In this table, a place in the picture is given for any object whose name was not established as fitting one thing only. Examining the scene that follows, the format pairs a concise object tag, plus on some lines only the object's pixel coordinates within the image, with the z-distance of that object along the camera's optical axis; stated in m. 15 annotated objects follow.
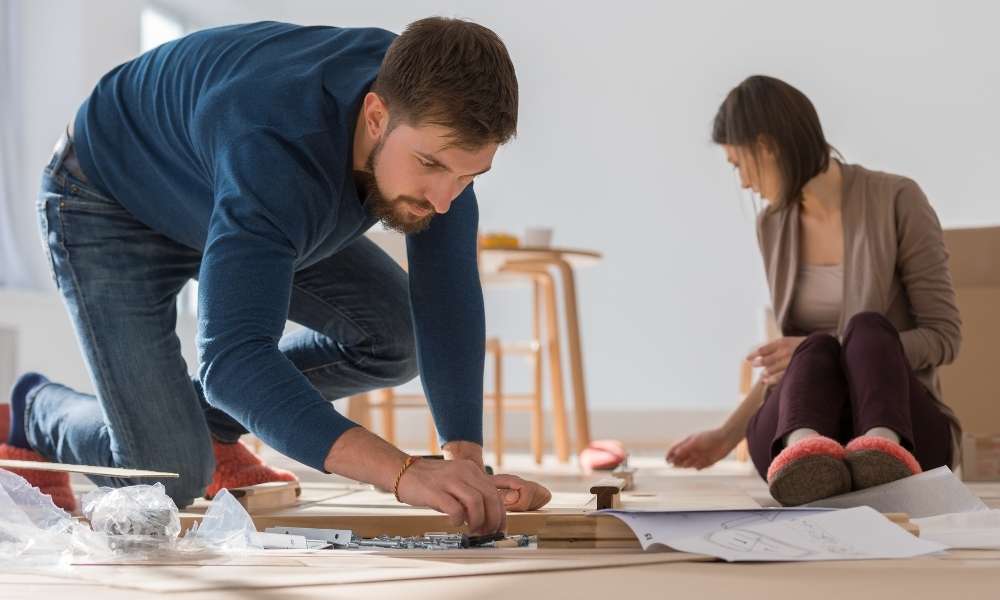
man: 2.06
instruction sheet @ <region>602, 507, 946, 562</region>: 1.87
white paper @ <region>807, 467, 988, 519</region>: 2.28
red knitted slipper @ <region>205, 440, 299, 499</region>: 2.74
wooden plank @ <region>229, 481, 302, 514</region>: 2.45
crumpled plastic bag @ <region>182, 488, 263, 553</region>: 2.03
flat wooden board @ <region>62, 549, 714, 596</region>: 1.77
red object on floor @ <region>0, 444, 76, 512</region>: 2.60
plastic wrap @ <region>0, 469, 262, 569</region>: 1.95
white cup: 5.36
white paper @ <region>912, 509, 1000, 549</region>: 2.00
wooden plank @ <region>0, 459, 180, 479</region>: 1.98
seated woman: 2.60
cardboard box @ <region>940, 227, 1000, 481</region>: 3.91
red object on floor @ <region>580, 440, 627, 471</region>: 3.80
